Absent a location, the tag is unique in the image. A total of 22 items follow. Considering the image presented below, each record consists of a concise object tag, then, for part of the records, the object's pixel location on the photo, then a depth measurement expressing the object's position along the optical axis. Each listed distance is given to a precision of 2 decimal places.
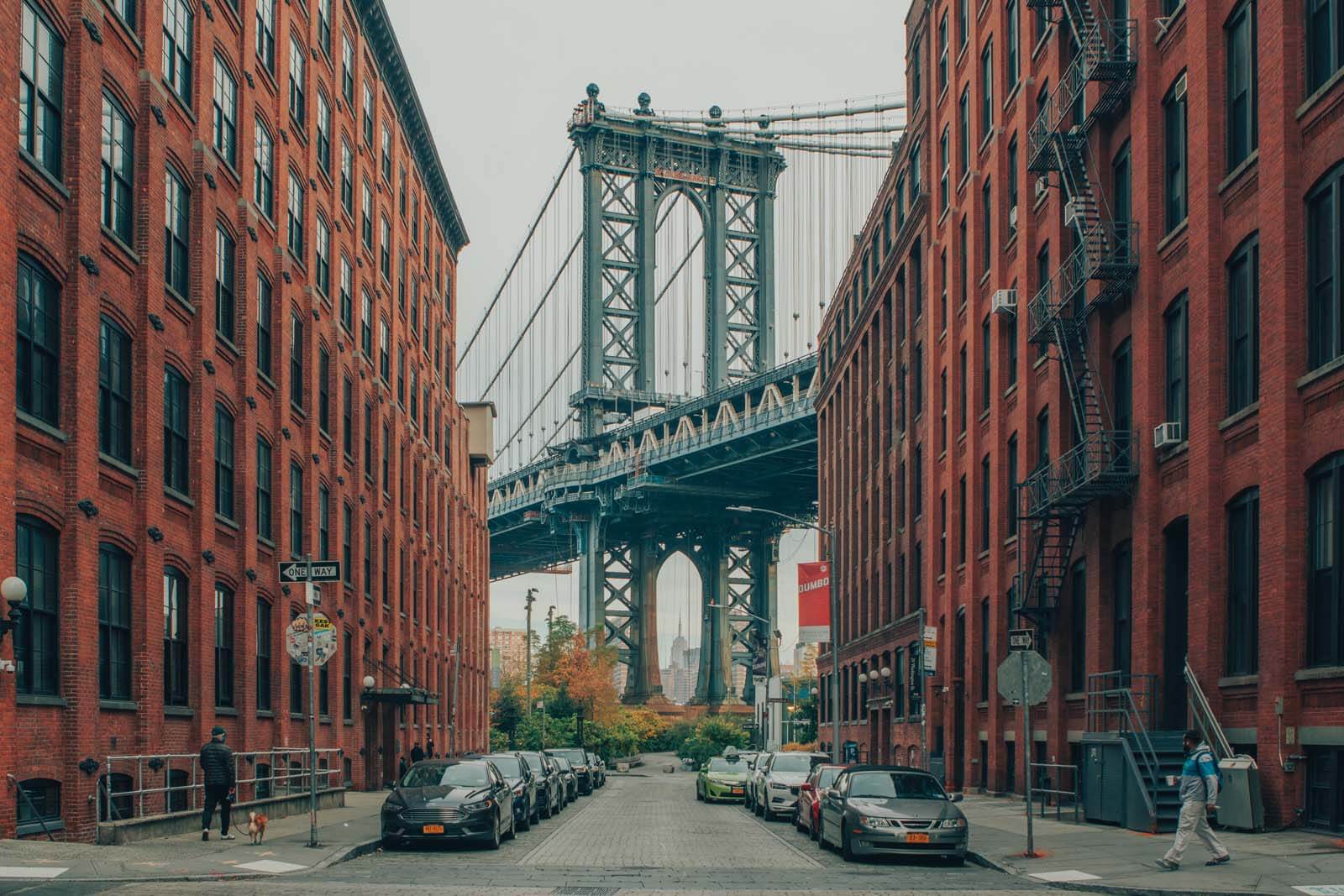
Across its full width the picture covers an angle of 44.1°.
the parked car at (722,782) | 43.44
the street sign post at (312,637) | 22.64
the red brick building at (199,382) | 22.47
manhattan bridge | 104.69
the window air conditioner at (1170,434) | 27.61
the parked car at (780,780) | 33.81
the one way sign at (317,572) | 22.78
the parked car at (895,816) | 21.78
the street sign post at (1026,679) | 21.50
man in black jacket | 23.38
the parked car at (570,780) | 42.11
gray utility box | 22.91
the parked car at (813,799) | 26.33
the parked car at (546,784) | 33.84
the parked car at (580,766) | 49.22
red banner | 51.44
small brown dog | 22.59
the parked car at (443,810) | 23.62
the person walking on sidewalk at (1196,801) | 19.06
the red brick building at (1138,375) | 22.70
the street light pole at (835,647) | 44.12
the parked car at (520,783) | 28.78
